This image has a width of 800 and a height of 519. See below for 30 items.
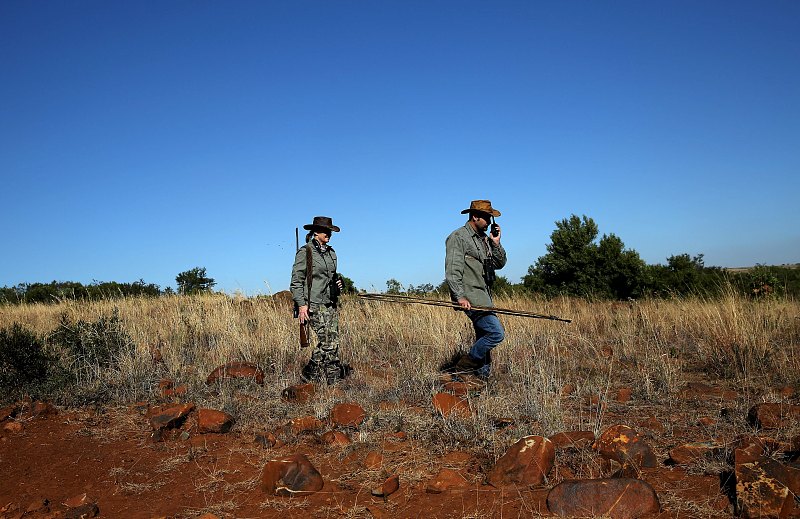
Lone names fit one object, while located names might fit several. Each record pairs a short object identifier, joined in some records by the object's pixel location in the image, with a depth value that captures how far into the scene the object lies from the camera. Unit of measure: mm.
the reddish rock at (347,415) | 5270
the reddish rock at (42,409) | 6066
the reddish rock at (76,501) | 3916
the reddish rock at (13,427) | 5586
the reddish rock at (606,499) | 3299
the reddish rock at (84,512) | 3660
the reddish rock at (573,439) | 4273
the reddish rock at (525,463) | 3793
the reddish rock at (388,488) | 3803
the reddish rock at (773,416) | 4629
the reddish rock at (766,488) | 3119
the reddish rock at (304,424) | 5219
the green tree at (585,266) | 18438
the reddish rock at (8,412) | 5867
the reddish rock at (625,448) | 3996
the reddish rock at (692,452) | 4032
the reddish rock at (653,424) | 4955
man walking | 6645
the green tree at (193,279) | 22172
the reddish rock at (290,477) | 3906
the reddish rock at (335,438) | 4797
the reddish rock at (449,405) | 5172
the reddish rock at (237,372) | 7191
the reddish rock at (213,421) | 5262
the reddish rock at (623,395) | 5950
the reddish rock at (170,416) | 5363
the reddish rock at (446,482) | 3832
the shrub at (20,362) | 6867
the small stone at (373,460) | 4305
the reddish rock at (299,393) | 6254
